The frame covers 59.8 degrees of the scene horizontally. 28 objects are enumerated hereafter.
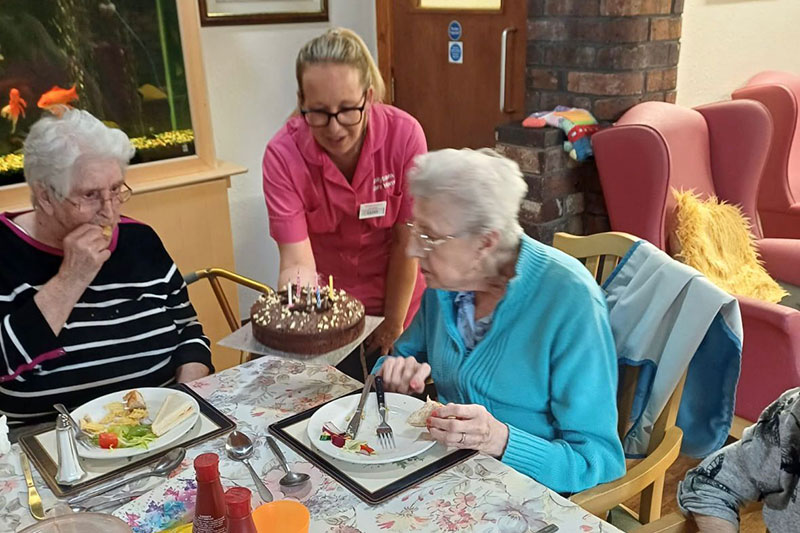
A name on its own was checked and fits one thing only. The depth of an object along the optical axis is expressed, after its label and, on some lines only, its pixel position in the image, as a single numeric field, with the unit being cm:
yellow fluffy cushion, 248
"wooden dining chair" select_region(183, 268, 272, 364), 205
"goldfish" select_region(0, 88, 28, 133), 240
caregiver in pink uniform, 184
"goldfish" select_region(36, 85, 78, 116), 247
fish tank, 239
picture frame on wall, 313
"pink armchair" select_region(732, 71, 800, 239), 326
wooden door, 312
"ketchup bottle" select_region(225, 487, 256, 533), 83
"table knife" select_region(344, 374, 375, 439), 126
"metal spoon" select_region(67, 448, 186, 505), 113
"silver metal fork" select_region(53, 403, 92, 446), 126
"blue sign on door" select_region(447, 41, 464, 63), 339
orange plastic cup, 98
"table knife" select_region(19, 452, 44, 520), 109
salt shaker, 115
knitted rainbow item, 277
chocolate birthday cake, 148
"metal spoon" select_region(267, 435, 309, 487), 113
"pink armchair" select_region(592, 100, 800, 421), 219
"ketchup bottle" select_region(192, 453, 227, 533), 88
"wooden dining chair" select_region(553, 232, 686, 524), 124
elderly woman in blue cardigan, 125
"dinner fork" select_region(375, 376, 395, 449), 123
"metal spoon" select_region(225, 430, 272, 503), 122
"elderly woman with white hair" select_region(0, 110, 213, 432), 154
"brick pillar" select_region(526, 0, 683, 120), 271
